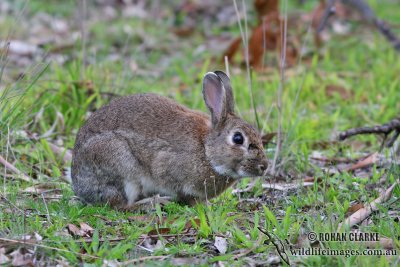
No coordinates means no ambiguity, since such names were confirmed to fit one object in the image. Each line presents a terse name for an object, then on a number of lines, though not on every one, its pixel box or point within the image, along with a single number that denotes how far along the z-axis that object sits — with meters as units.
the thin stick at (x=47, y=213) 9.88
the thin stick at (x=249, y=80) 12.67
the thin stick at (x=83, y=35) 15.14
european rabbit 11.09
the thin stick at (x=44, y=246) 8.73
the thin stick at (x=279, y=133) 12.74
